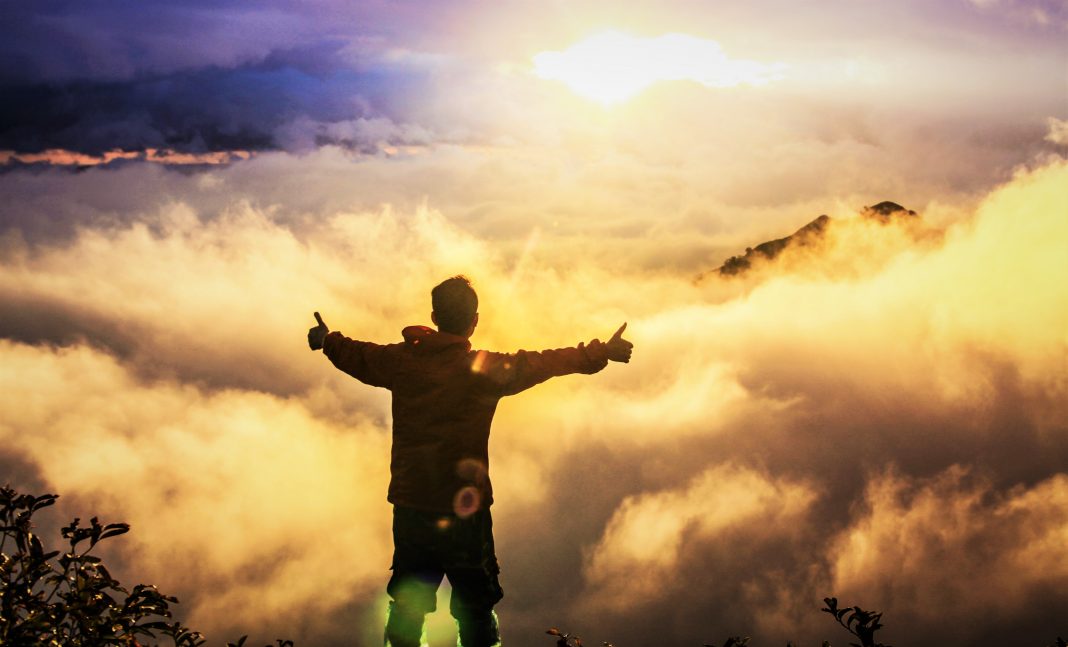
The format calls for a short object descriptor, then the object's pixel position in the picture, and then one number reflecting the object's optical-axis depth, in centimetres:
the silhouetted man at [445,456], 595
